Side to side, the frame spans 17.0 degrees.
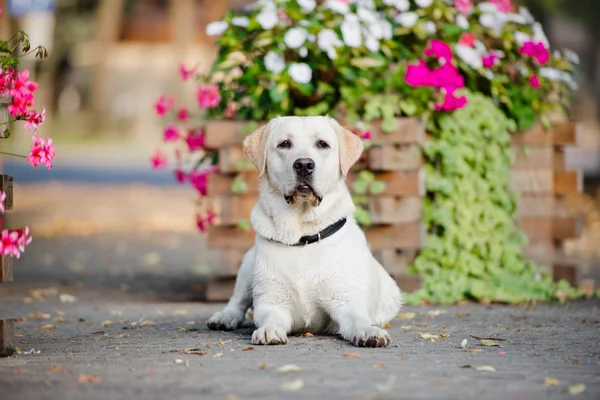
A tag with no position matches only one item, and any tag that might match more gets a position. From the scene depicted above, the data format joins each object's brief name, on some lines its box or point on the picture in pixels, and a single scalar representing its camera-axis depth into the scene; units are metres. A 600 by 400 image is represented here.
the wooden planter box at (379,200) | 15.57
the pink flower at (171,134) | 17.11
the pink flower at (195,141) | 16.84
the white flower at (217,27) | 15.85
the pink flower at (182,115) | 17.17
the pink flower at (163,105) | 17.36
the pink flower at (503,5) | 17.63
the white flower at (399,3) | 16.39
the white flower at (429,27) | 16.60
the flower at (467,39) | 16.53
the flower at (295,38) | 15.23
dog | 11.12
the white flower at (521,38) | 17.12
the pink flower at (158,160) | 17.43
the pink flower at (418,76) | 15.57
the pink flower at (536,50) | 16.86
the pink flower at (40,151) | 10.16
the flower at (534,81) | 16.99
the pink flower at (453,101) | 15.77
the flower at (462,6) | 17.05
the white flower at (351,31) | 15.39
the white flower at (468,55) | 16.25
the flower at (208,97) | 16.83
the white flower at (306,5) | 15.80
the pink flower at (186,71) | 17.13
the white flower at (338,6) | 15.70
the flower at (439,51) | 15.94
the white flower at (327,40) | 15.32
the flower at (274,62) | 15.39
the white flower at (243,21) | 15.79
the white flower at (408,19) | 16.31
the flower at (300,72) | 15.09
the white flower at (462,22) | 16.76
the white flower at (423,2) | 16.37
